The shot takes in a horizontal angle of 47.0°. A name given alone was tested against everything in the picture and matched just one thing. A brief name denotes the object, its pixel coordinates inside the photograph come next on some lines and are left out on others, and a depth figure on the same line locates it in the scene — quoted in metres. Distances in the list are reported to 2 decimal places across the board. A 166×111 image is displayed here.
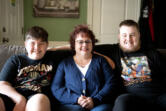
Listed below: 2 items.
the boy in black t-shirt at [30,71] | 1.36
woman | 1.33
